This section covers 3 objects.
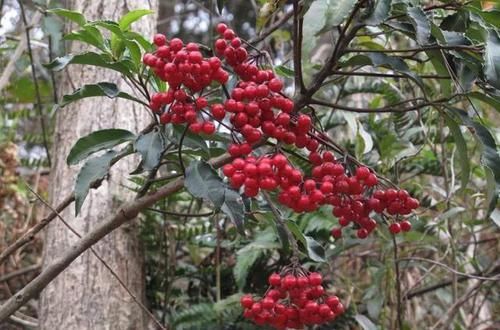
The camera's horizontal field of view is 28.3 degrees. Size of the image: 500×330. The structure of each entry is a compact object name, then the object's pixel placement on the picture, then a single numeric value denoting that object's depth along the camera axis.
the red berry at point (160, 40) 0.58
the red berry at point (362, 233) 0.66
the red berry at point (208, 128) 0.58
